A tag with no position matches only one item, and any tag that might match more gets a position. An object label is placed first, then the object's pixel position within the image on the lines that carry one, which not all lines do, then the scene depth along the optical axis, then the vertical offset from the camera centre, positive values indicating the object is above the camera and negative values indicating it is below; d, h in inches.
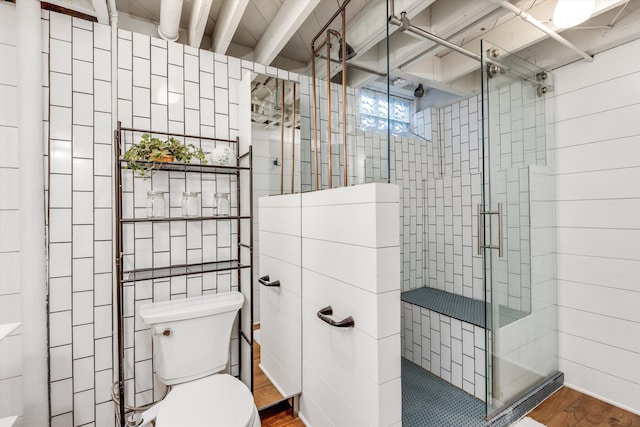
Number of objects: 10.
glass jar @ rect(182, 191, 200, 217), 63.2 +2.7
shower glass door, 68.1 -3.9
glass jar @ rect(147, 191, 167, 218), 59.7 +2.2
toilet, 47.8 -30.1
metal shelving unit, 54.4 -2.9
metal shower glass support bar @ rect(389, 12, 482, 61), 59.7 +40.1
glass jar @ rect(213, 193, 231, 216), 66.5 +2.6
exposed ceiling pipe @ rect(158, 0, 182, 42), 57.1 +40.9
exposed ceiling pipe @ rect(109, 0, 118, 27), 55.5 +39.7
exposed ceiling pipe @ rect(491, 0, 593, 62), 56.1 +39.8
